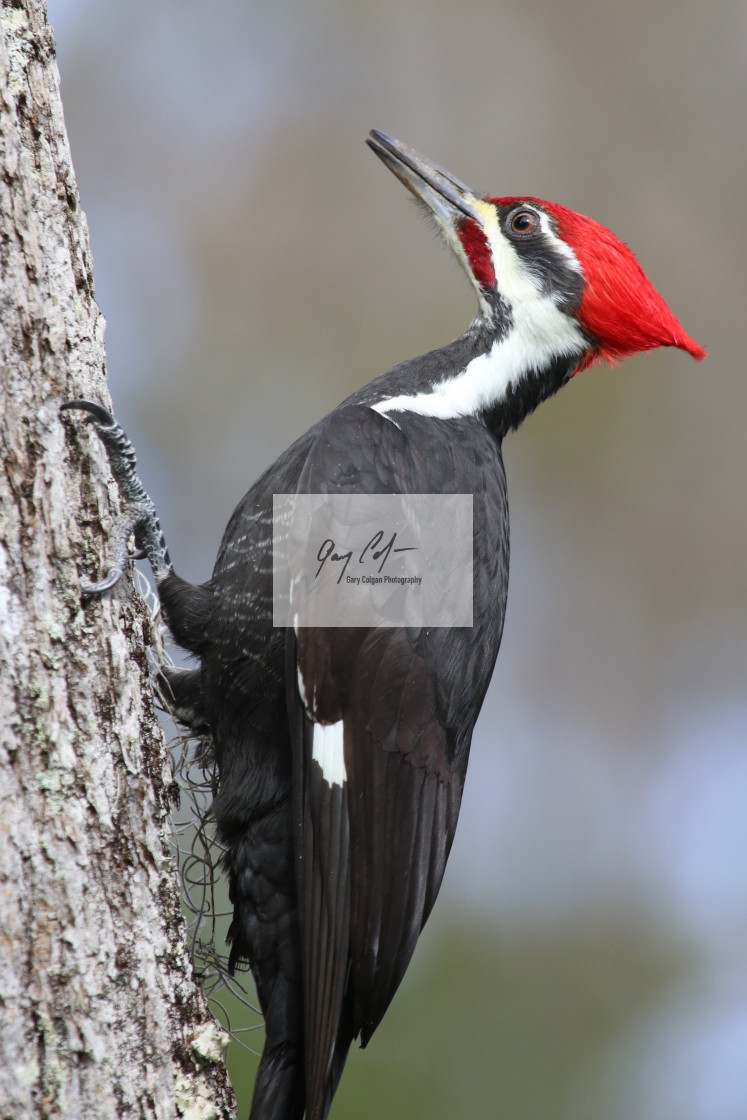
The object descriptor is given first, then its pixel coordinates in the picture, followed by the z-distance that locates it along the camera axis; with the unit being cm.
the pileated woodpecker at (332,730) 663
